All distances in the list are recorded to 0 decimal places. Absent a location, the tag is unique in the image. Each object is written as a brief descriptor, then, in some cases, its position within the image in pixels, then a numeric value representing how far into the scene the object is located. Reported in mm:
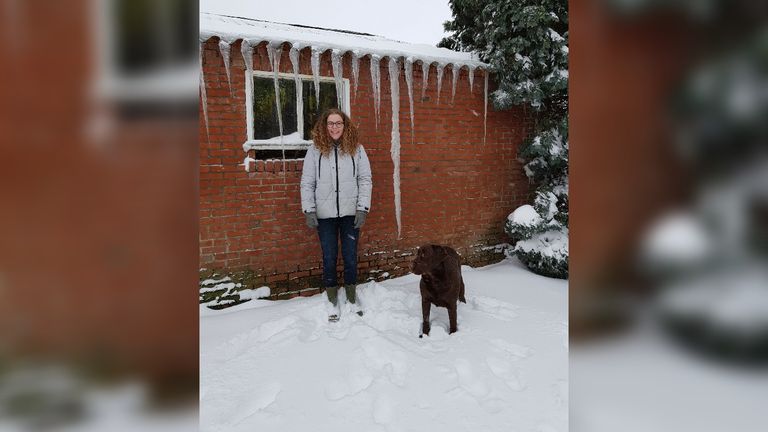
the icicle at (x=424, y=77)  5429
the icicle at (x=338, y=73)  4795
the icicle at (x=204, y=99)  4238
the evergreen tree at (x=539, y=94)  5641
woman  4199
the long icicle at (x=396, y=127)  5305
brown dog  3773
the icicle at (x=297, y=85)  4605
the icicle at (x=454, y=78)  5691
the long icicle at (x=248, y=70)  4367
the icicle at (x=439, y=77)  5564
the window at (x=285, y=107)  4574
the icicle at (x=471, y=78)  5807
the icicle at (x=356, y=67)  4971
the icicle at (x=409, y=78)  5280
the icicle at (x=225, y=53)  4236
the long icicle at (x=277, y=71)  4535
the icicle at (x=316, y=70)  4668
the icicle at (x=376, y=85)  5118
